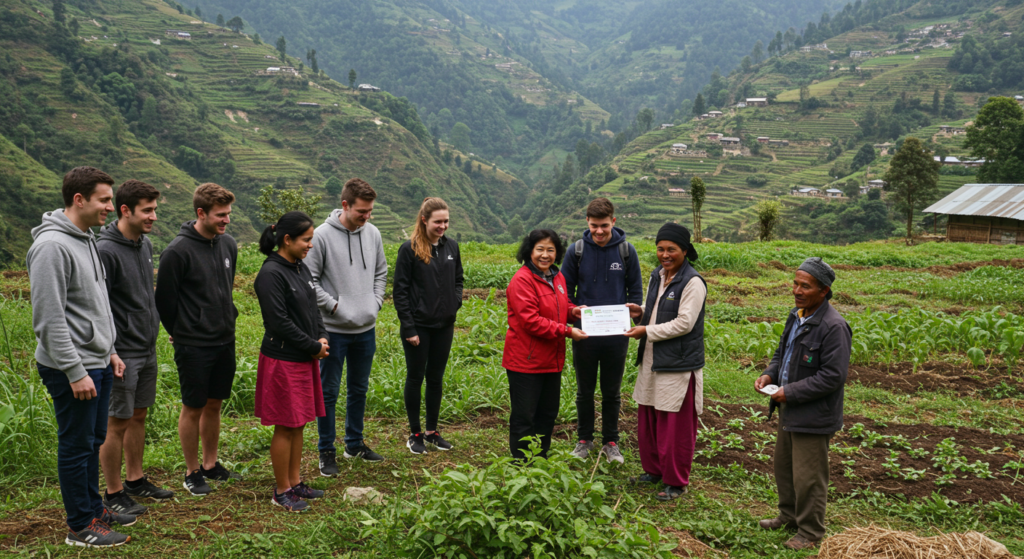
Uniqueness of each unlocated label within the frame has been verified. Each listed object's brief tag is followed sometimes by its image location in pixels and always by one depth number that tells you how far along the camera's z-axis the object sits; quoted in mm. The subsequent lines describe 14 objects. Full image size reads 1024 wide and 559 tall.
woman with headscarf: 4215
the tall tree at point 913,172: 31375
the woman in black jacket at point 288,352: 3727
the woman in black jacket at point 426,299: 4660
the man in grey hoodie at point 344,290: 4375
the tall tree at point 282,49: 100038
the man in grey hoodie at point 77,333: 3059
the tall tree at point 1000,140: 35281
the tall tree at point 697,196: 24547
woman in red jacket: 4297
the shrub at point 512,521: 2836
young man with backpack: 4621
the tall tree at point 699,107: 107381
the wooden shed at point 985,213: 25984
